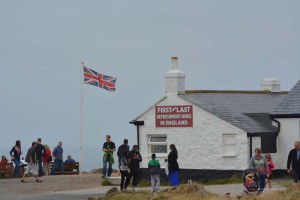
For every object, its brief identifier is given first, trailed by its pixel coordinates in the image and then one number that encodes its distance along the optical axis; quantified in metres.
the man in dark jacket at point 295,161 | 37.72
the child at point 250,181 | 35.41
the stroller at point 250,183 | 35.28
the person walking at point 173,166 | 40.53
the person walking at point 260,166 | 37.12
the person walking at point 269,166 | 38.76
